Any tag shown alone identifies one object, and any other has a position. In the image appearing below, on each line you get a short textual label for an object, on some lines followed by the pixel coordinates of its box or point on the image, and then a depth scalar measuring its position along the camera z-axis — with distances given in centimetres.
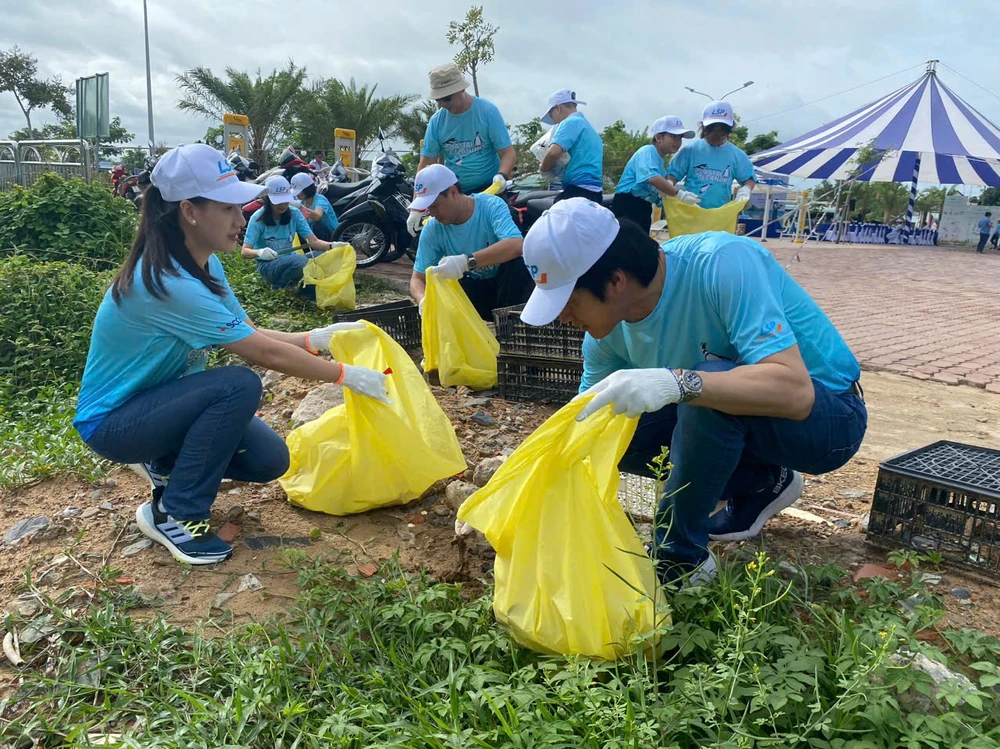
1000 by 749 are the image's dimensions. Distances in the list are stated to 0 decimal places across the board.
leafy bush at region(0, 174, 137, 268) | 691
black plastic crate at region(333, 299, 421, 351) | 412
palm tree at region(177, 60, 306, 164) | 1861
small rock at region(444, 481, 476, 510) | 253
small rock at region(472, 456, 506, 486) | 259
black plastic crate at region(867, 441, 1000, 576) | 193
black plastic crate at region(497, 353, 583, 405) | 353
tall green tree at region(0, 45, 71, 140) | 2962
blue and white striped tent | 1511
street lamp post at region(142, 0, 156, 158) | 1934
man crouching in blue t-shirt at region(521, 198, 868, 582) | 168
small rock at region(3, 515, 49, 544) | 238
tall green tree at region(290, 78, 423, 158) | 1970
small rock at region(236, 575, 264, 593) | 207
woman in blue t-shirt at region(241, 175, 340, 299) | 564
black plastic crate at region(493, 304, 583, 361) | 345
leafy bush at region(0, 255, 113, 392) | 422
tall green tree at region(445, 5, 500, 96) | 1694
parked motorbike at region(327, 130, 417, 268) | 741
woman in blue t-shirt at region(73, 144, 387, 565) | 214
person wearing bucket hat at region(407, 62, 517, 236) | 437
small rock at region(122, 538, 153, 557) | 227
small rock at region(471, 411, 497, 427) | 336
